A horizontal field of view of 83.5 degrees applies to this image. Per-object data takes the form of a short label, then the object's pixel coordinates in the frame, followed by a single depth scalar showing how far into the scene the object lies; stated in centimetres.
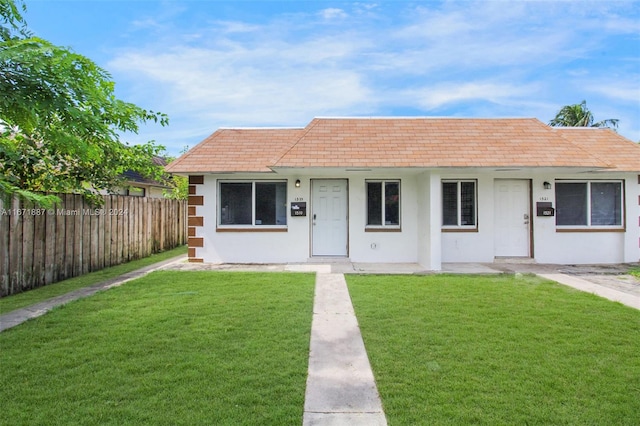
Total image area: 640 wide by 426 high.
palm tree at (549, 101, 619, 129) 2881
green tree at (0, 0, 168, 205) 277
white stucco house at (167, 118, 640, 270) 1030
